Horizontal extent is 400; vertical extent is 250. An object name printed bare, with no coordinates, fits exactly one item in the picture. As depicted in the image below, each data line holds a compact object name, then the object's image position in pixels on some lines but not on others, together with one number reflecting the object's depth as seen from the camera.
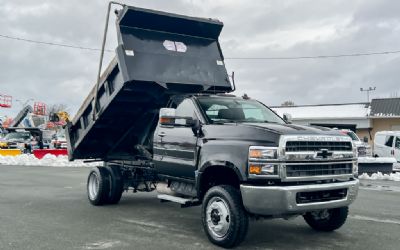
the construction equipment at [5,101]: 39.22
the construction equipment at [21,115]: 32.25
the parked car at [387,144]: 20.02
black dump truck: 5.56
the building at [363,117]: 31.97
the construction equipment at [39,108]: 33.45
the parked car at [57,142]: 31.28
